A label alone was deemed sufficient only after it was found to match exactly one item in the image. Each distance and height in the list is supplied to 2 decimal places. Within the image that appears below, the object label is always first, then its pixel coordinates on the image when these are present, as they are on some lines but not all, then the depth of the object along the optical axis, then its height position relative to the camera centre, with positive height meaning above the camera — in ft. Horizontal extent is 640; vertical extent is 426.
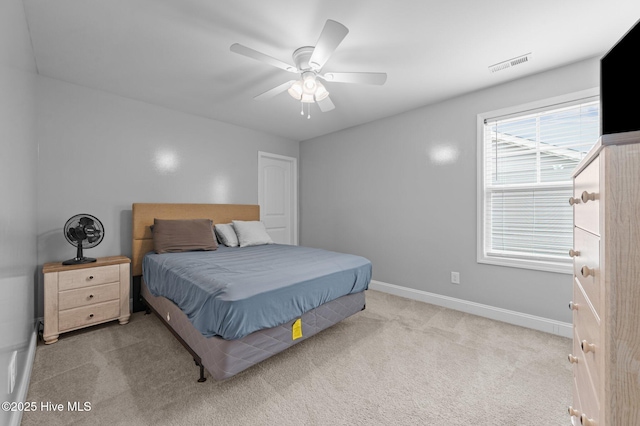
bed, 5.60 -2.05
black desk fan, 8.55 -0.63
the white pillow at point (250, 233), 11.93 -0.94
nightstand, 7.83 -2.53
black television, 2.44 +1.21
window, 8.25 +1.16
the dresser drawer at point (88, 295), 8.04 -2.58
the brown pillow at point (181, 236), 10.01 -0.89
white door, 15.29 +1.03
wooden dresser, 2.13 -0.54
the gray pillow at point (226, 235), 11.73 -0.97
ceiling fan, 5.65 +3.64
